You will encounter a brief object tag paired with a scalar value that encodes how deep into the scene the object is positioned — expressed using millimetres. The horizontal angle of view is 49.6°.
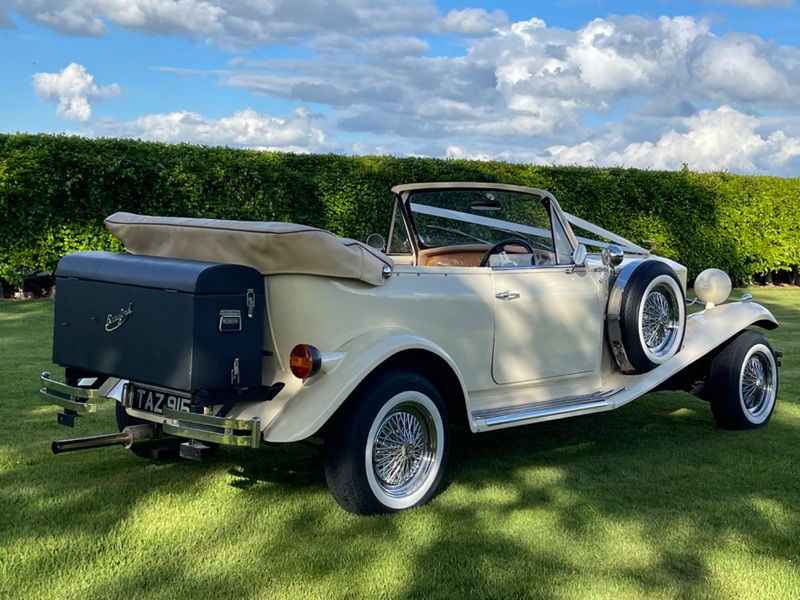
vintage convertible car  3873
